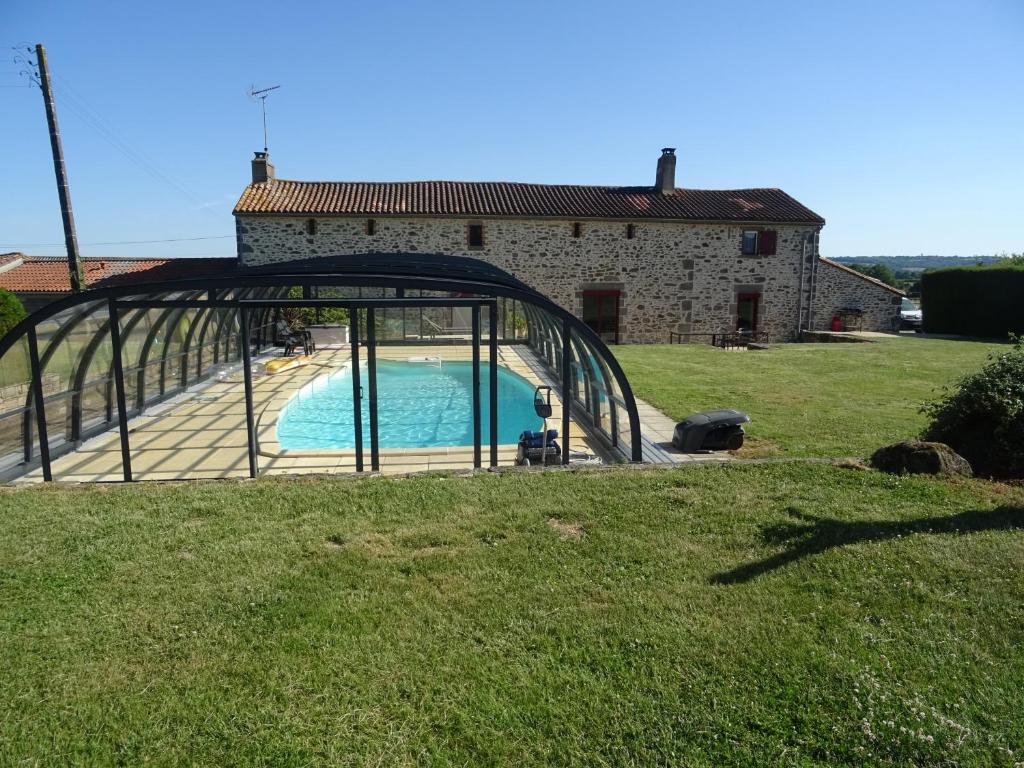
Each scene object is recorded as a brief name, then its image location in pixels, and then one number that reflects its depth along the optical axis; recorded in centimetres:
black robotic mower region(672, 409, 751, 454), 728
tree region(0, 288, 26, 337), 1316
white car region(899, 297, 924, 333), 2623
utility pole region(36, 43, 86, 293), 1386
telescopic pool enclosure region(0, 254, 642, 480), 633
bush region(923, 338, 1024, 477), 583
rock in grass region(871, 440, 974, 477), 572
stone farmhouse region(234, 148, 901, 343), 1994
